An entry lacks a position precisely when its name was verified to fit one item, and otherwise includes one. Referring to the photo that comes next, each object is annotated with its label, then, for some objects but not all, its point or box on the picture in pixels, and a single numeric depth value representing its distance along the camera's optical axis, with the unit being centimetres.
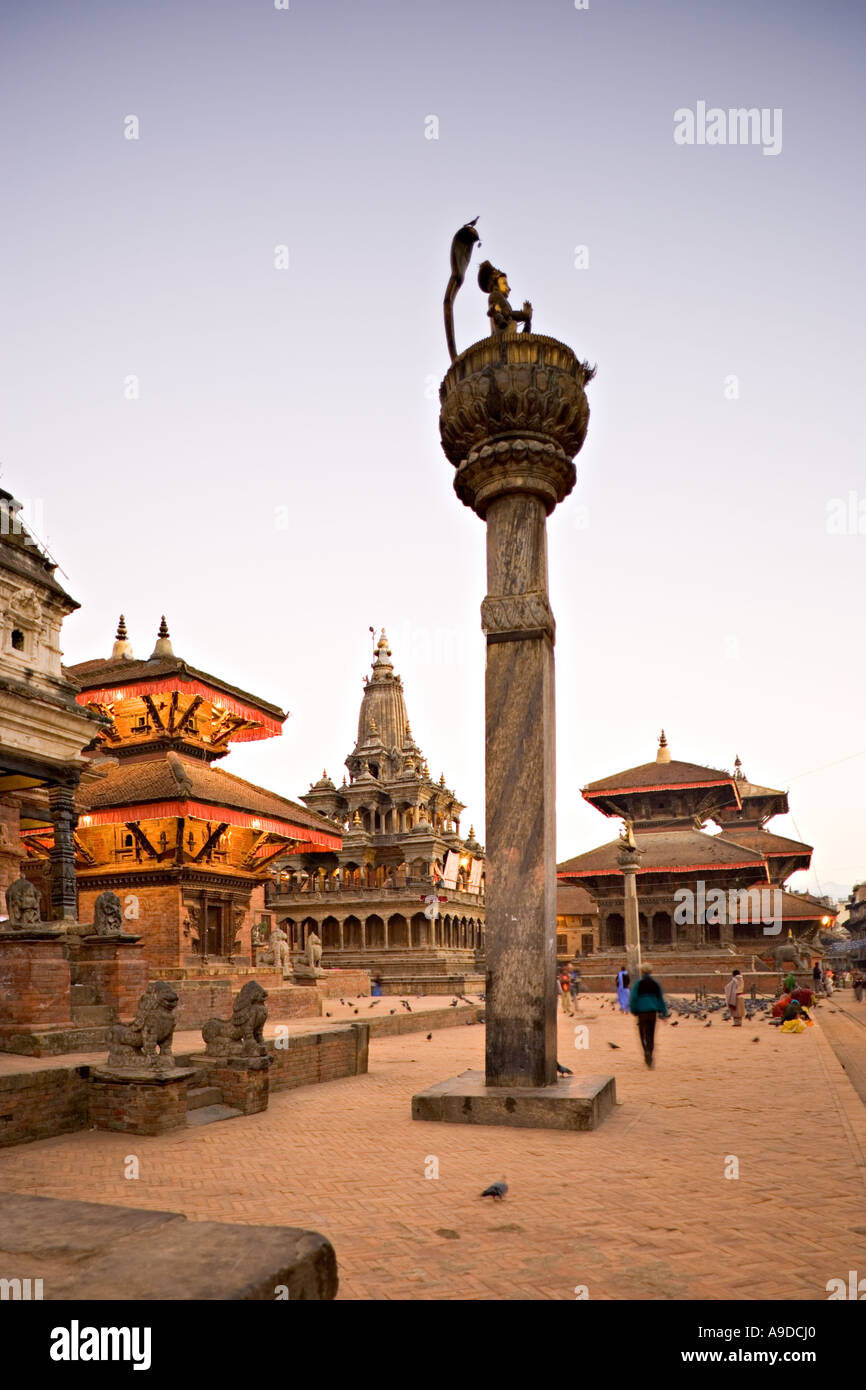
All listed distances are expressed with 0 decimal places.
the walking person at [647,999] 1250
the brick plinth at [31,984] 1194
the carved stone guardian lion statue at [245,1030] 1029
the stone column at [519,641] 888
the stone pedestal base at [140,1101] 871
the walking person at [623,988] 2360
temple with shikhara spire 4928
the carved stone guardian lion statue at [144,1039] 915
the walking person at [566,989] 2884
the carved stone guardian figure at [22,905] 1252
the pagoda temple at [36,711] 1639
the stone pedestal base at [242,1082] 995
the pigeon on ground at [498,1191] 591
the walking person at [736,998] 2175
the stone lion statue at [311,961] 2867
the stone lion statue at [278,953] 2597
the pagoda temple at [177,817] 2467
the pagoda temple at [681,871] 3956
